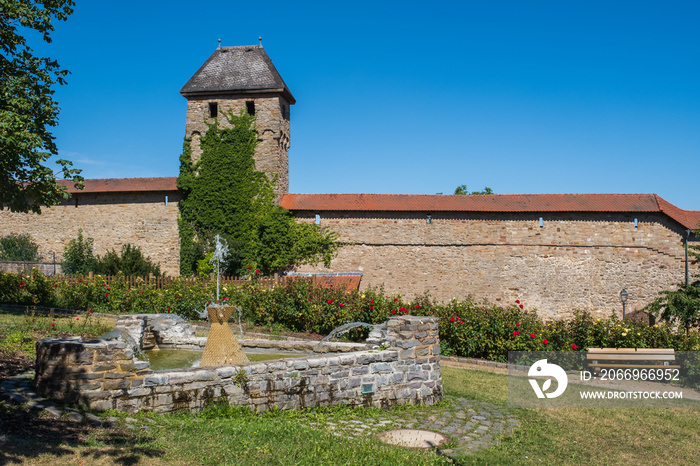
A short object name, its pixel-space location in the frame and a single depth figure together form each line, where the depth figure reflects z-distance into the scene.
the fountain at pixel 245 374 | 6.02
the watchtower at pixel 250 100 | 23.00
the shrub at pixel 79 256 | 22.00
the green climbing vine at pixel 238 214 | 21.94
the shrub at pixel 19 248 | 22.75
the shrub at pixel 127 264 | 19.83
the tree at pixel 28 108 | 12.13
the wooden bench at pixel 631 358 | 11.24
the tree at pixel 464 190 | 42.71
